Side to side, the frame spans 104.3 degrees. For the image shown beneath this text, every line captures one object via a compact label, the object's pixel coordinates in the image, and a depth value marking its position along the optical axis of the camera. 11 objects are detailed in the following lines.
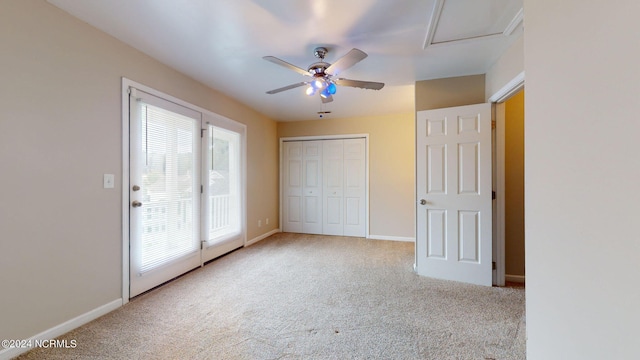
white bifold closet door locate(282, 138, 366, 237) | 5.00
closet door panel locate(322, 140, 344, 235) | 5.10
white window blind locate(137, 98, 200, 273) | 2.54
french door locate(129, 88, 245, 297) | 2.45
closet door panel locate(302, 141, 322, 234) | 5.24
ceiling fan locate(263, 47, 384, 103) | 2.13
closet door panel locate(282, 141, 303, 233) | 5.36
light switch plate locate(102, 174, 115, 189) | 2.15
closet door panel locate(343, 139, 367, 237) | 4.96
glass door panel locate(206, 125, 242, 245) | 3.49
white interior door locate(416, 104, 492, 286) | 2.73
